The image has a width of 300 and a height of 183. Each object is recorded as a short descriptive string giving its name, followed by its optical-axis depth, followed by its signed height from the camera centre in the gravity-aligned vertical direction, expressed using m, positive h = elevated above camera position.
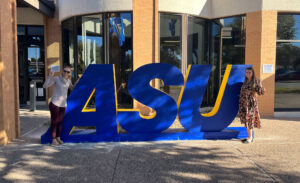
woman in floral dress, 5.40 -0.64
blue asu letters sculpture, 5.42 -0.73
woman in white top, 5.20 -0.55
